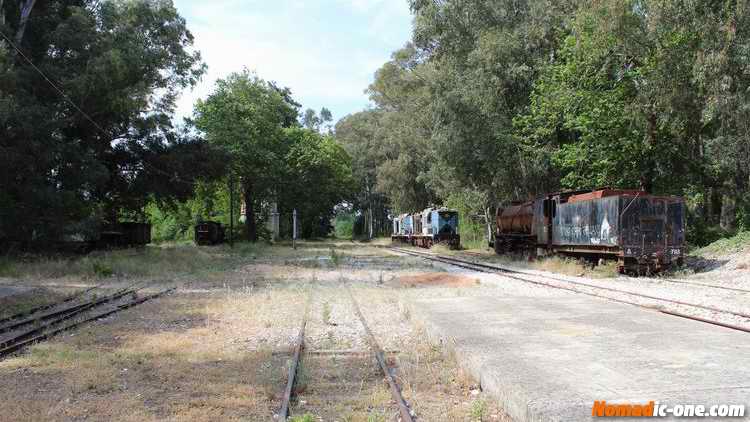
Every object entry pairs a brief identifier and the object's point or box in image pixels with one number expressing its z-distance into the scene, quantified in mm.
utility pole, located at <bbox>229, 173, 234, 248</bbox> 44672
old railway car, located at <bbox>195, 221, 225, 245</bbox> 50250
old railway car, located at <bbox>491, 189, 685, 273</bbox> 18984
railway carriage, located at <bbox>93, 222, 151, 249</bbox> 36625
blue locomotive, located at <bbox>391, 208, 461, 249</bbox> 43875
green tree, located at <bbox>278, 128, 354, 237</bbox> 58644
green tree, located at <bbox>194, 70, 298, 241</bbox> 49969
